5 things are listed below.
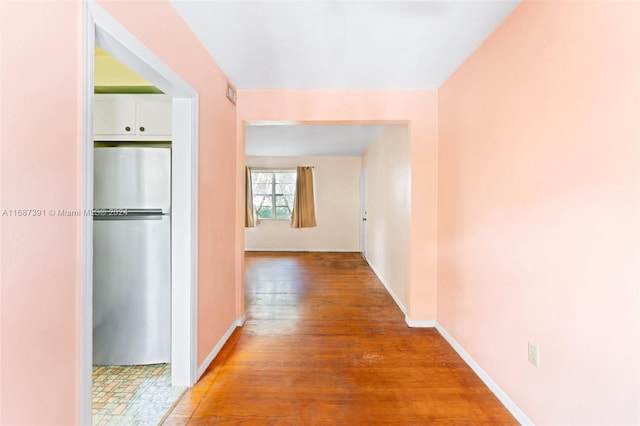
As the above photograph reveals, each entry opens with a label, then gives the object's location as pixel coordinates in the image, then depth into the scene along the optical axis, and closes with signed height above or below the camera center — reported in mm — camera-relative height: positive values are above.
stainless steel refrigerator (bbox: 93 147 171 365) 1951 -196
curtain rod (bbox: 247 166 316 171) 6863 +1183
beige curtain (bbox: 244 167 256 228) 6730 +275
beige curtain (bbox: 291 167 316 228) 6773 +325
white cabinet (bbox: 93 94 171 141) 2047 +737
